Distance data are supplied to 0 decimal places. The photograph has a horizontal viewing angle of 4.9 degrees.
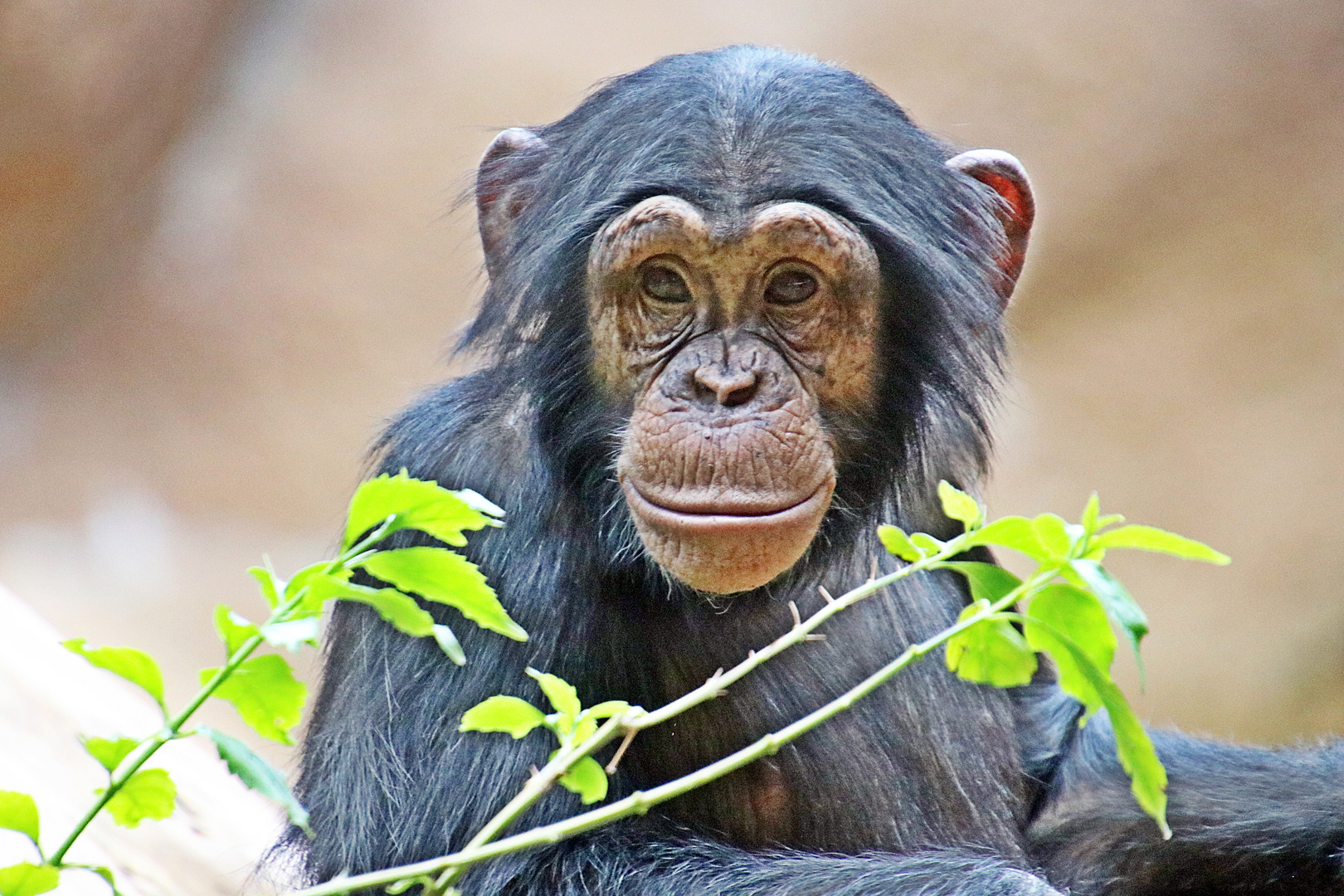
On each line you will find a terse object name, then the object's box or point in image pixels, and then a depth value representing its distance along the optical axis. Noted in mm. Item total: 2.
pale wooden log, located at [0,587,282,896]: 5948
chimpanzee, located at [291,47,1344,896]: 5804
